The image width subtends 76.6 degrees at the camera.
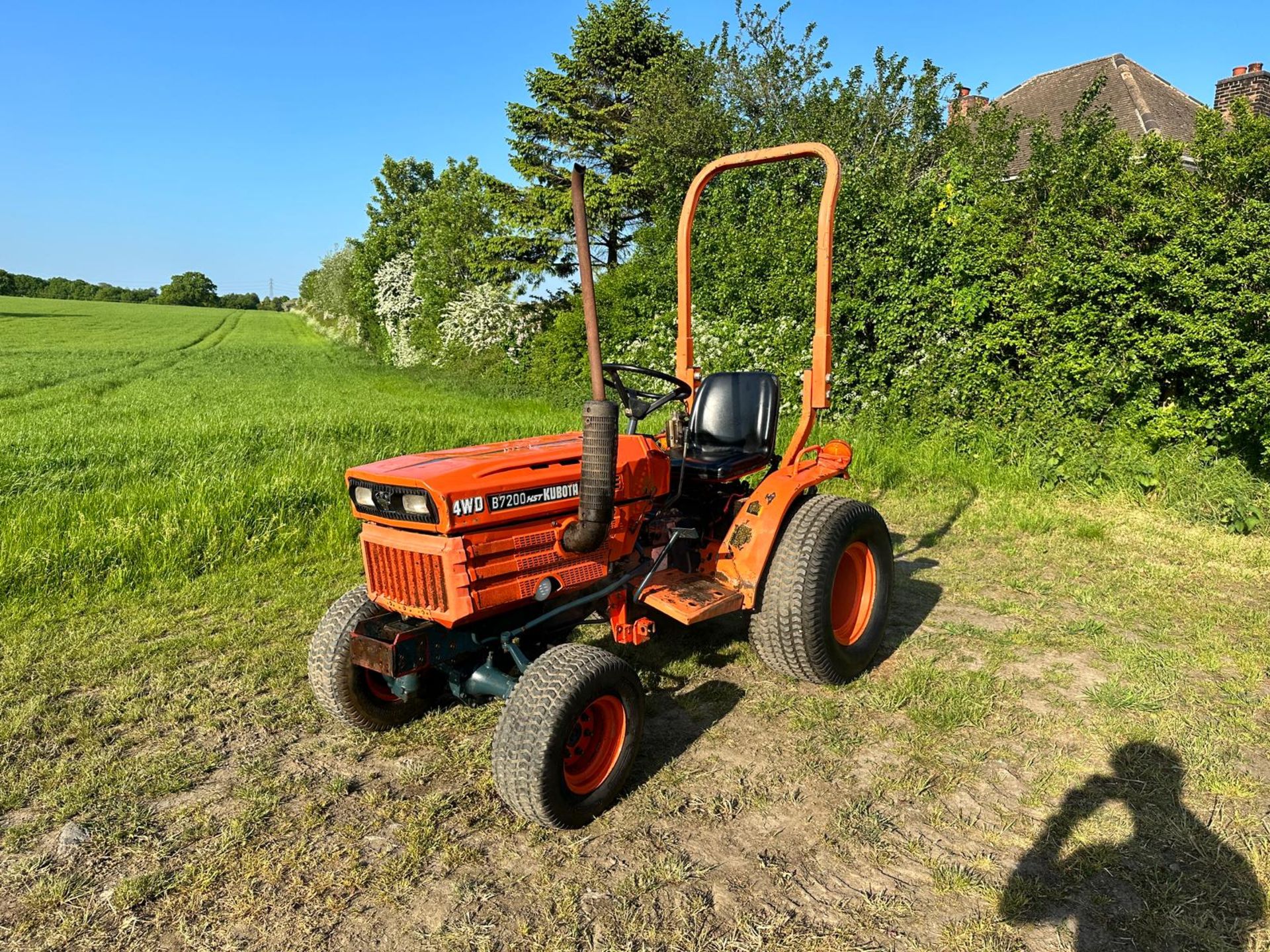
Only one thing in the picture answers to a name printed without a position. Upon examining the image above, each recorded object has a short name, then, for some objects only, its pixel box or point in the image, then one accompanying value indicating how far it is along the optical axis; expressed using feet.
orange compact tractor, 8.45
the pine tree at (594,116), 57.77
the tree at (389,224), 99.14
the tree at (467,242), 61.36
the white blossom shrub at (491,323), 61.21
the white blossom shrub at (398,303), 80.59
